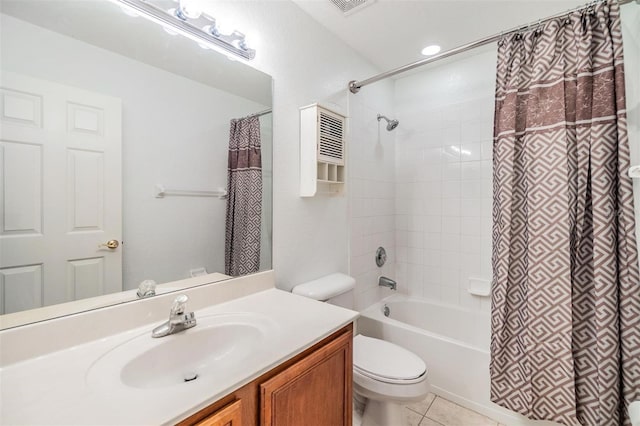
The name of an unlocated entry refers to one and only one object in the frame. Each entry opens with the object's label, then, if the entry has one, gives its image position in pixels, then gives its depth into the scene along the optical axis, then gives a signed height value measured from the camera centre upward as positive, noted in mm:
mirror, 757 +179
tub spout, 2240 -594
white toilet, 1262 -777
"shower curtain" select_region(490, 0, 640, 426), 1114 -75
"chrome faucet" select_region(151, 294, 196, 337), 888 -379
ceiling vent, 1500 +1159
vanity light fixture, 981 +735
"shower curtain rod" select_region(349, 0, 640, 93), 1326 +884
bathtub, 1622 -914
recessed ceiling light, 1968 +1200
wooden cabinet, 658 -533
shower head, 2302 +757
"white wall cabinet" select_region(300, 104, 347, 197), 1501 +367
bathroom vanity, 576 -414
